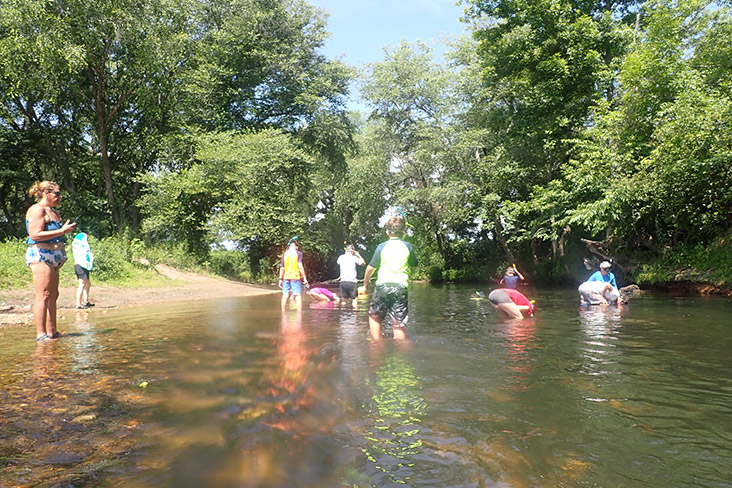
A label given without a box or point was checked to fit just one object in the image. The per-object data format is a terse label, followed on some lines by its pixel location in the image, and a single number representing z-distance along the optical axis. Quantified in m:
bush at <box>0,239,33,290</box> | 13.33
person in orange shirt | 11.30
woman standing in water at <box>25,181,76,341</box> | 6.62
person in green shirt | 6.97
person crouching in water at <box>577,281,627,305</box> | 12.78
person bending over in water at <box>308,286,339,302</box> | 15.70
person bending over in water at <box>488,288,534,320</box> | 10.20
